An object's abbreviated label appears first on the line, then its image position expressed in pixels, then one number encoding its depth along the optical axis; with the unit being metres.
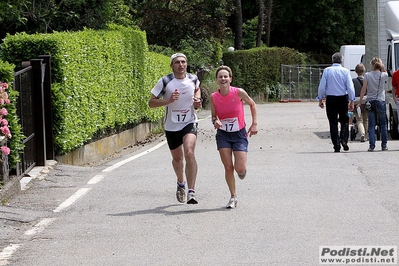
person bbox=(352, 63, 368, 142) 21.28
